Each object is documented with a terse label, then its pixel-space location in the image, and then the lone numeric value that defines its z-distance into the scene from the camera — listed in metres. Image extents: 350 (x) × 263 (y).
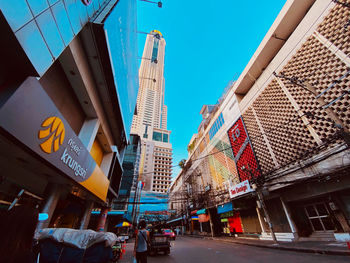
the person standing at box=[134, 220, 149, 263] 4.13
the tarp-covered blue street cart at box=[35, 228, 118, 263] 4.16
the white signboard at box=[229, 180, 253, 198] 11.41
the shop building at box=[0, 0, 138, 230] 2.84
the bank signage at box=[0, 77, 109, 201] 2.78
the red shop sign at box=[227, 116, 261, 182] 12.70
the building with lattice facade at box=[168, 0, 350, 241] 7.64
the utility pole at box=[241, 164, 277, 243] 10.37
